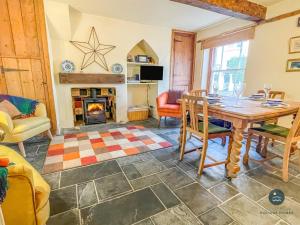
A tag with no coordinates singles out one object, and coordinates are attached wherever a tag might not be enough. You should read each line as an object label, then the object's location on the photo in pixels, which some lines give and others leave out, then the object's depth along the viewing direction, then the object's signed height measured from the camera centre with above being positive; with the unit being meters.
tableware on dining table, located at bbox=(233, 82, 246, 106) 1.94 -0.11
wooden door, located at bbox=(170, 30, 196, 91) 4.43 +0.54
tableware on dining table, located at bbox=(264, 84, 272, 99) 2.22 -0.11
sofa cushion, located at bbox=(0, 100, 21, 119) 2.43 -0.47
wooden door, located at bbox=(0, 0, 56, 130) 2.58 +0.47
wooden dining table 1.57 -0.35
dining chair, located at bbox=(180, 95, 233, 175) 1.78 -0.57
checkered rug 2.17 -1.09
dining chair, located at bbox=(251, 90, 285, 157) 2.29 -0.82
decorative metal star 3.48 +0.62
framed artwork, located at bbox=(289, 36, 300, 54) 2.55 +0.56
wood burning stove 3.78 -0.75
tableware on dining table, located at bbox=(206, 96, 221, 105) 1.99 -0.26
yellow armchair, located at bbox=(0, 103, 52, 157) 2.08 -0.68
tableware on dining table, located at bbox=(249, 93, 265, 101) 2.45 -0.26
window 3.55 +0.34
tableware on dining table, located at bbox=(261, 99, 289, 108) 1.91 -0.29
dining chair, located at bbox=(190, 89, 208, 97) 2.75 -0.22
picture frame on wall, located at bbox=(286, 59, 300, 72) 2.57 +0.24
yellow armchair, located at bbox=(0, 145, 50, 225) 0.81 -0.64
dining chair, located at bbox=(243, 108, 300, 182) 1.71 -0.61
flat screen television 4.10 +0.15
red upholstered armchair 3.60 -0.59
